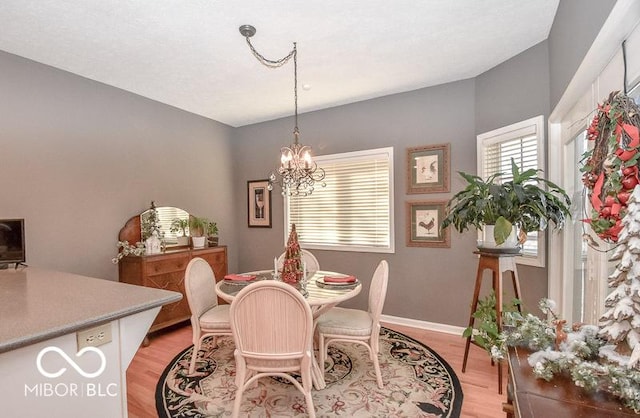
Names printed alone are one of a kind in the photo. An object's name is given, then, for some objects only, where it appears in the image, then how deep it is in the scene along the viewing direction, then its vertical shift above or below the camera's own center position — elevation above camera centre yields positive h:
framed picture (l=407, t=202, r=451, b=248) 3.57 -0.26
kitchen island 1.07 -0.53
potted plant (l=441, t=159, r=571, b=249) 2.17 -0.04
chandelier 2.81 +0.37
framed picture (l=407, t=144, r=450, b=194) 3.56 +0.39
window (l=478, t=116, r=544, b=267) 2.66 +0.47
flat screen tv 2.42 -0.28
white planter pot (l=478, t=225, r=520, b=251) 2.43 -0.32
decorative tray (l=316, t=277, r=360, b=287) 2.59 -0.67
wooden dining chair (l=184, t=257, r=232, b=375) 2.65 -0.97
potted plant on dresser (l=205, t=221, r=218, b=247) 4.38 -0.41
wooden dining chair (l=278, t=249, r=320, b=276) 3.45 -0.65
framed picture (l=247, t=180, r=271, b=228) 4.88 +0.02
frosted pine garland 0.85 -0.51
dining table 2.26 -0.68
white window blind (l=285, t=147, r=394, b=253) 3.94 -0.04
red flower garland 0.90 +0.12
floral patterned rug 2.19 -1.46
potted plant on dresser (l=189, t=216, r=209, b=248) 4.13 -0.35
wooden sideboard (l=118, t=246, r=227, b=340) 3.40 -0.76
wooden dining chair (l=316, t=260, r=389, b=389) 2.44 -0.98
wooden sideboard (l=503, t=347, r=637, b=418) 0.84 -0.58
